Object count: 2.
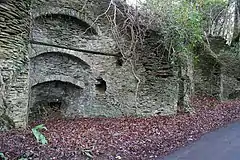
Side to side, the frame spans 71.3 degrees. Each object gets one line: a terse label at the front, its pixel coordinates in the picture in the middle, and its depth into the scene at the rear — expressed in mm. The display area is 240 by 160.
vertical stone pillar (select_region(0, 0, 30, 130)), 3240
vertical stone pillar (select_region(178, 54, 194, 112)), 5954
